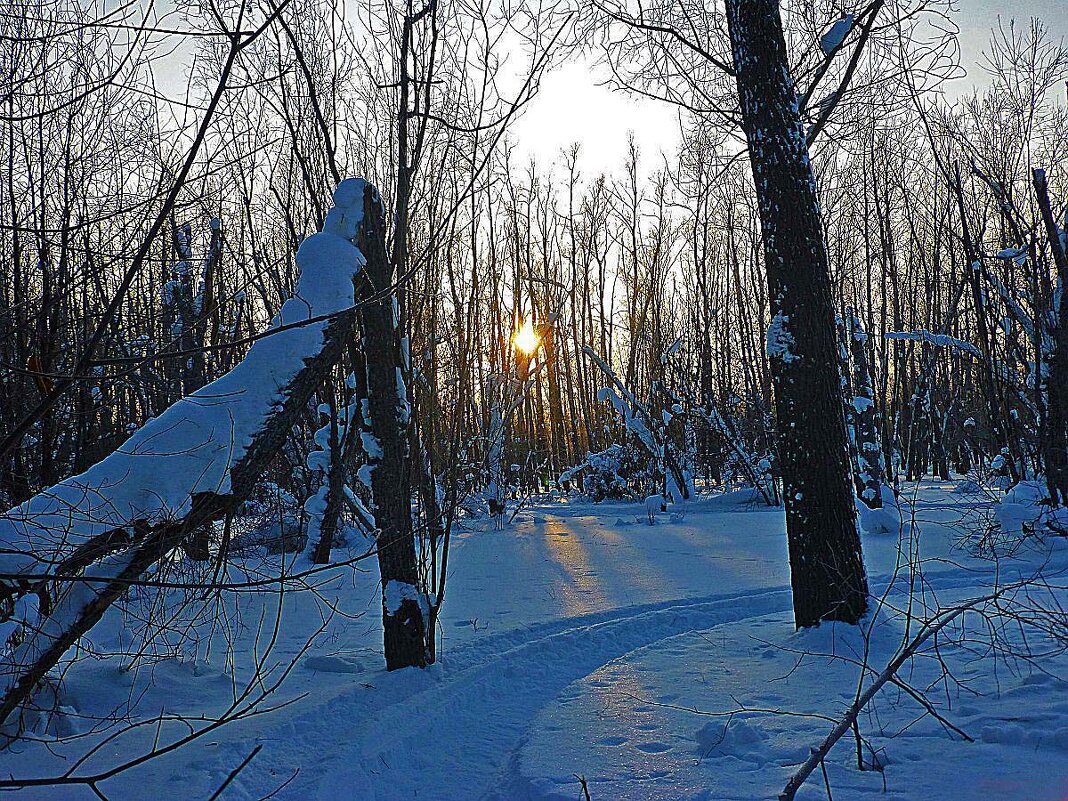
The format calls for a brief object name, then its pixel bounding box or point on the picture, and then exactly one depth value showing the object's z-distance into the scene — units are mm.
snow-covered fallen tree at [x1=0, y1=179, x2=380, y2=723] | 2309
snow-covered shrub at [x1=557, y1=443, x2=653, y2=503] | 19438
